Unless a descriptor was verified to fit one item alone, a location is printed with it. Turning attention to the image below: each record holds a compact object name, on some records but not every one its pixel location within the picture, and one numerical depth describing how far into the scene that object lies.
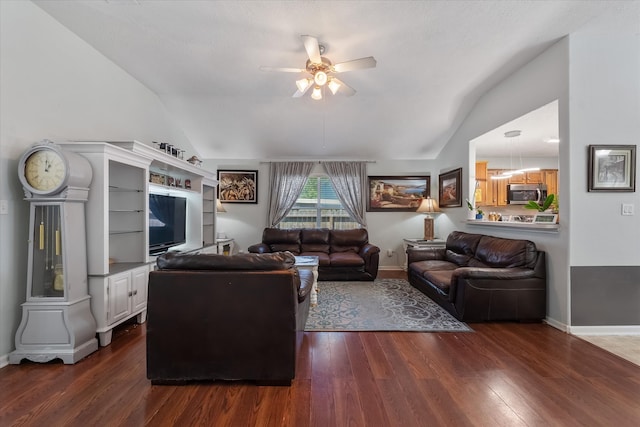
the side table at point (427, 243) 5.54
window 6.46
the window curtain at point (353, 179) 6.28
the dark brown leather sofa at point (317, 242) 5.58
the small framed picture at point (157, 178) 3.90
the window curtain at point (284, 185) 6.26
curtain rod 6.26
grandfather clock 2.33
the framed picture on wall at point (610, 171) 2.96
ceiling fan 2.67
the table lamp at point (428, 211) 5.88
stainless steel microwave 6.02
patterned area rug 3.11
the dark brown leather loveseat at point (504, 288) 3.19
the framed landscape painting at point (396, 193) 6.35
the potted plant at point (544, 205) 3.47
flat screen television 3.86
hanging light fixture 4.50
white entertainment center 2.62
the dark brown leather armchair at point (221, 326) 2.03
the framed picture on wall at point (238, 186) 6.34
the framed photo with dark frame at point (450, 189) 5.21
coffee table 3.81
